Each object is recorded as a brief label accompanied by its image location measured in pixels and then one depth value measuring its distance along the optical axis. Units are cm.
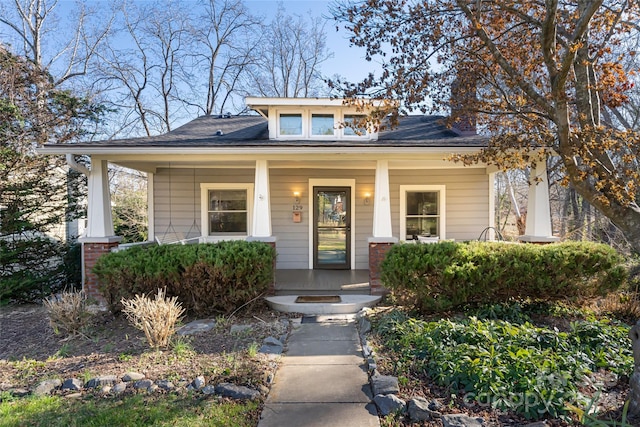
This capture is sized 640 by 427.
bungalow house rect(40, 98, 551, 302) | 814
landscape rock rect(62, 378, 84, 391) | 338
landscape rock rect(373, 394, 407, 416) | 292
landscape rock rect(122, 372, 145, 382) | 347
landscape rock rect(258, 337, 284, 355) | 419
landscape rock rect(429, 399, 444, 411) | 289
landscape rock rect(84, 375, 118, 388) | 340
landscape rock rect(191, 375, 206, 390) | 333
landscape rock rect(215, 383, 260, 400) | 316
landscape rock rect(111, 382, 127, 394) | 329
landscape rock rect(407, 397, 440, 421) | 281
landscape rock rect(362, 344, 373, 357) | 407
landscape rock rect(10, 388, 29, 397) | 330
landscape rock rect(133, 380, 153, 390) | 334
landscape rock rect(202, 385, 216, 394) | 324
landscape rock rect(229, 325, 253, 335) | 485
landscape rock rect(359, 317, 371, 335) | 486
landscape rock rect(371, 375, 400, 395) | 316
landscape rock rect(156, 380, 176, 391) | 332
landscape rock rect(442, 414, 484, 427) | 262
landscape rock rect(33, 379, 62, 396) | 330
